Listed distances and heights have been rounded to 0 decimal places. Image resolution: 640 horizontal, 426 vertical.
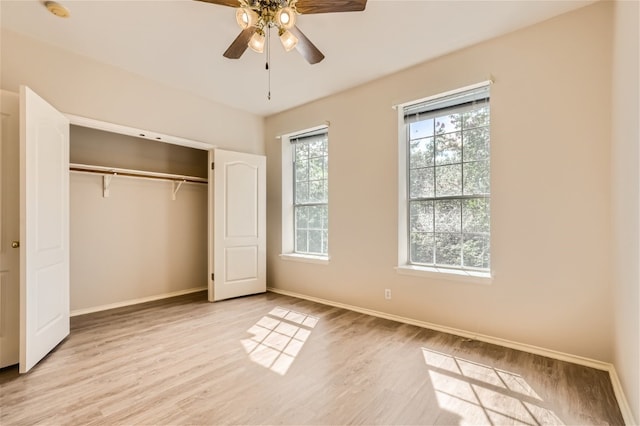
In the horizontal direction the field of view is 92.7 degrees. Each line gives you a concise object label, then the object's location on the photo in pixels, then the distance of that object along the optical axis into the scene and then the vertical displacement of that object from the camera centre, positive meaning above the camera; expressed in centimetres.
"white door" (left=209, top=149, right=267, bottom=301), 428 -21
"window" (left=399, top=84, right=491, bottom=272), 302 +31
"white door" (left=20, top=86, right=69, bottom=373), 231 -15
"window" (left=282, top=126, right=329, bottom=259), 445 +26
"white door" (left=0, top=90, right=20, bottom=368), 238 -14
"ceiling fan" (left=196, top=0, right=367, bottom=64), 200 +135
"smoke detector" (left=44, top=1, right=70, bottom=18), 246 +166
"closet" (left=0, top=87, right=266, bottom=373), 240 -12
